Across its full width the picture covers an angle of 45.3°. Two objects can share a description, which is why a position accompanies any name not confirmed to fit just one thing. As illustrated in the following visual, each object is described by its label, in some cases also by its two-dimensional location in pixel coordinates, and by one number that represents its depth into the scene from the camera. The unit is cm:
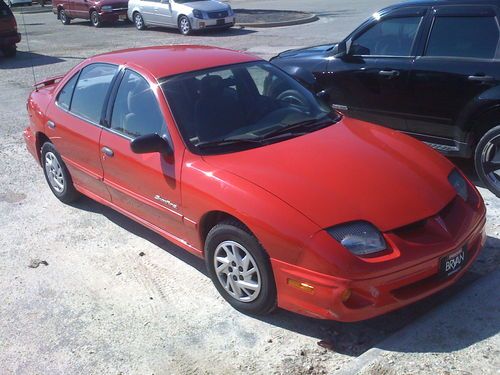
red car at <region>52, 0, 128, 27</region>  2244
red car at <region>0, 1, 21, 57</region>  1520
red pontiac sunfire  333
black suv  532
